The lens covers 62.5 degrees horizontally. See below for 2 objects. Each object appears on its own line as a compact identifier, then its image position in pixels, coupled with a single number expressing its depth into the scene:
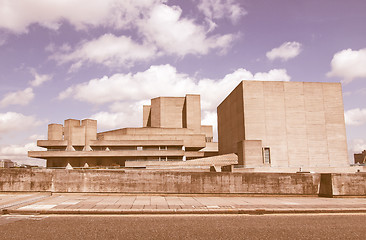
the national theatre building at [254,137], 63.50
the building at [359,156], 121.56
